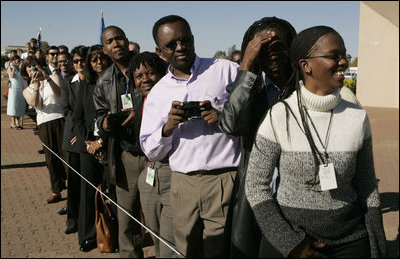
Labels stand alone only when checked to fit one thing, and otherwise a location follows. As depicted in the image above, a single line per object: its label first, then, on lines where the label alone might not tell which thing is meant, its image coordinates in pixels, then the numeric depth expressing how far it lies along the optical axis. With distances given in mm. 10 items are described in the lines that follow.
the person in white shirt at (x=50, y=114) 5980
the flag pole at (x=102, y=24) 7973
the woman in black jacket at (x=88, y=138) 4648
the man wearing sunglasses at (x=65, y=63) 6273
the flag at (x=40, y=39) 8480
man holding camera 2730
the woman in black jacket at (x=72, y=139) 5066
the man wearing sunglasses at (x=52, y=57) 7465
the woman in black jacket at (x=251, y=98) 2117
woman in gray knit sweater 1935
